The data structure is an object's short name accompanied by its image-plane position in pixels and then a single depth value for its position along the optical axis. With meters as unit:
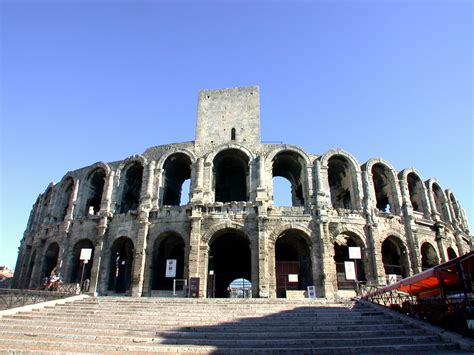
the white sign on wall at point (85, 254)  19.14
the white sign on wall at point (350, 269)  18.09
